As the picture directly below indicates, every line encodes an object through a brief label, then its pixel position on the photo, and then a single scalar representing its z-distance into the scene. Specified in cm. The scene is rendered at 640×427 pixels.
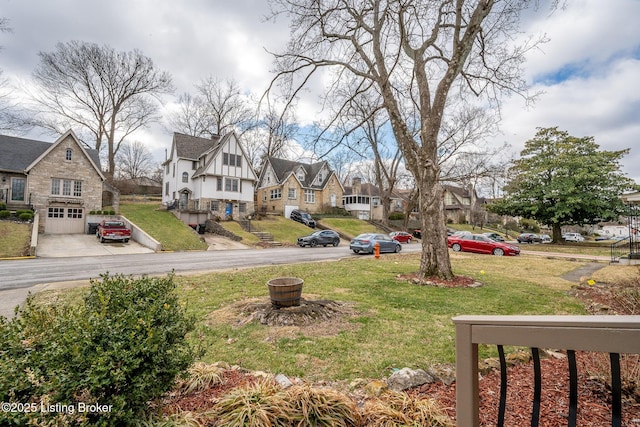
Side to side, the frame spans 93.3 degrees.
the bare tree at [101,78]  3344
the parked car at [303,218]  3812
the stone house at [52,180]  2466
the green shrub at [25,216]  2214
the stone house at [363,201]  4994
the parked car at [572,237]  4559
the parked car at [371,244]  2097
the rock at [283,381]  336
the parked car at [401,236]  3225
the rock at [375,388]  322
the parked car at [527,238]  3934
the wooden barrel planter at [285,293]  597
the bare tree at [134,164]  5216
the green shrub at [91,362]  195
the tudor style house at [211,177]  3325
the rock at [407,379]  339
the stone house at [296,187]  4309
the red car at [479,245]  2070
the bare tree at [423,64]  948
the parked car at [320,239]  2636
